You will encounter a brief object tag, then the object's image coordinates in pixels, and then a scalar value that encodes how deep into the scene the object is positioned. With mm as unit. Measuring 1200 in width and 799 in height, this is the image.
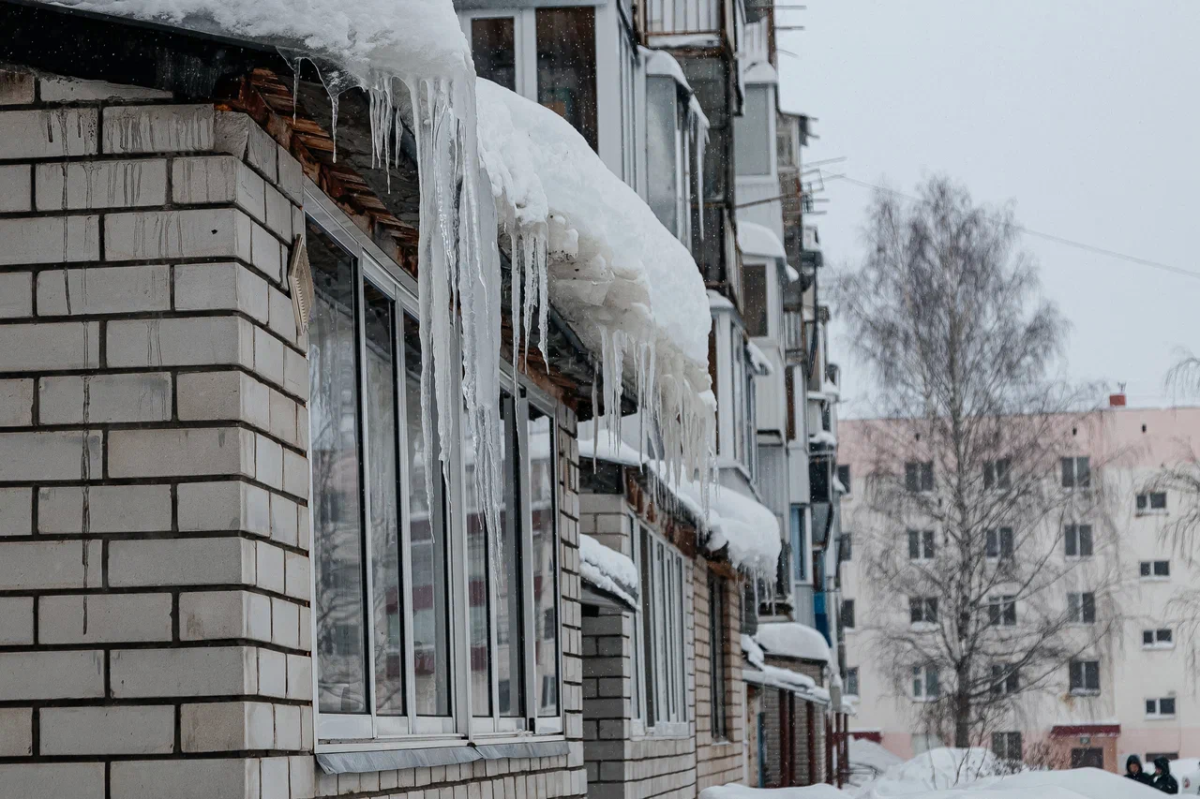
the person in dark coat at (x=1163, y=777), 20484
